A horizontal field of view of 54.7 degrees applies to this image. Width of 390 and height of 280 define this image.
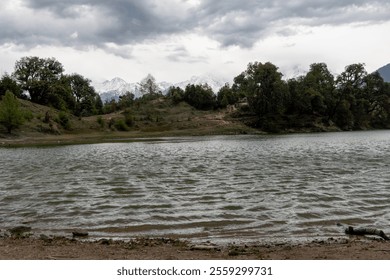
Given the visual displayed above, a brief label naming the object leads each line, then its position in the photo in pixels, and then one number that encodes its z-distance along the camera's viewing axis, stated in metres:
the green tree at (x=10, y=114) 75.16
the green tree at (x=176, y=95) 129.38
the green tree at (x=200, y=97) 127.31
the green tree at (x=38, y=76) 122.69
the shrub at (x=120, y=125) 98.81
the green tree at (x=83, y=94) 134.36
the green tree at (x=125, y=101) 126.69
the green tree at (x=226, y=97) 125.62
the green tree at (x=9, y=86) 107.81
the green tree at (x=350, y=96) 125.56
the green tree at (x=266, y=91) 112.56
